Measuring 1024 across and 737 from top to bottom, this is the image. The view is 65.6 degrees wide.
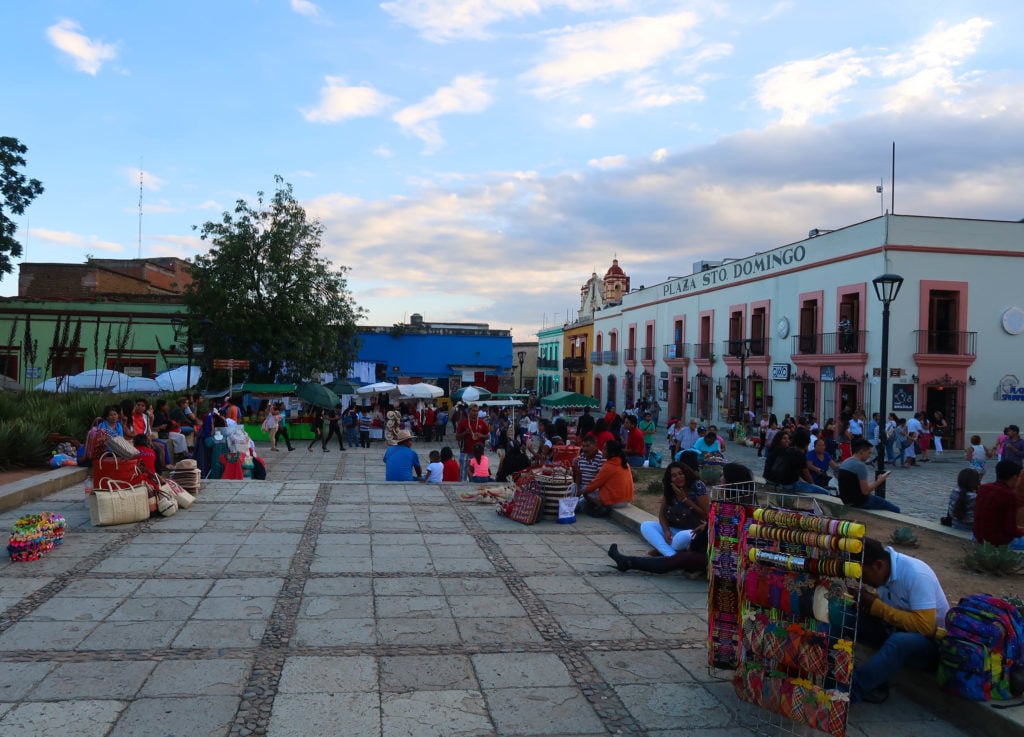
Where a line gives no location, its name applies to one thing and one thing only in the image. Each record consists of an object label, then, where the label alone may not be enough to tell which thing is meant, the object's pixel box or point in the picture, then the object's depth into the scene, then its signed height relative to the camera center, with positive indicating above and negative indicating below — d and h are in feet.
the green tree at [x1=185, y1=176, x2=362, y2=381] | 87.35 +9.08
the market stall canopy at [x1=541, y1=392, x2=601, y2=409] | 73.67 -1.57
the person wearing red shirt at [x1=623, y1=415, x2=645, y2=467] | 48.26 -3.28
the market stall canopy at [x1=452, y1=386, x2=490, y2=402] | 92.77 -1.54
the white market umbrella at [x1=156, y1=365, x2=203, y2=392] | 83.82 -0.75
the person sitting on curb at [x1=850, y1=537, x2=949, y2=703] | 13.76 -3.83
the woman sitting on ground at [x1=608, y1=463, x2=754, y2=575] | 22.43 -5.04
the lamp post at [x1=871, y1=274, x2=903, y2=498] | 41.09 +4.27
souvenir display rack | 11.82 -3.49
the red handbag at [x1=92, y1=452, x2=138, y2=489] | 28.25 -3.57
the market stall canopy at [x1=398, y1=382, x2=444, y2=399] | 90.94 -1.31
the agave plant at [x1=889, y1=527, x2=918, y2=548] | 26.63 -4.84
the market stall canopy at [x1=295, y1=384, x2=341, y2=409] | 80.64 -1.91
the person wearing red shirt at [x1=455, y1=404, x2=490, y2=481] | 49.54 -3.42
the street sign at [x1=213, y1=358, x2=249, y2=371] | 70.58 +1.04
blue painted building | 143.74 +4.72
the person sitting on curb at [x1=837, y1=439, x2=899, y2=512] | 32.65 -3.75
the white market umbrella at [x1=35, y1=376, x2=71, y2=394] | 71.97 -1.35
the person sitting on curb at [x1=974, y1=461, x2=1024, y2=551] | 23.99 -3.52
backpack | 13.20 -4.29
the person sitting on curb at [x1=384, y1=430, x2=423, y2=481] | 41.91 -4.35
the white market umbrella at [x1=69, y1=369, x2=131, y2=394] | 73.67 -0.81
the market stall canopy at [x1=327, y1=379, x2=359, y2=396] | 91.25 -1.16
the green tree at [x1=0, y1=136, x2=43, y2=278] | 91.76 +20.78
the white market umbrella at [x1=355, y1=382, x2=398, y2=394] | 90.68 -1.15
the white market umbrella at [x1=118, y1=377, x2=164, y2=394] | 78.12 -1.38
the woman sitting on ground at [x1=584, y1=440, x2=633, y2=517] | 32.40 -4.14
